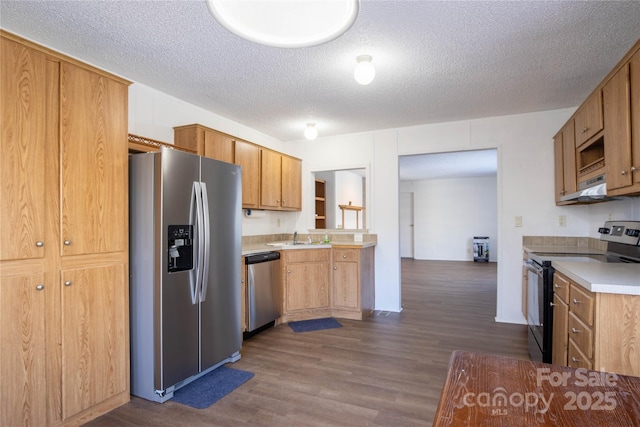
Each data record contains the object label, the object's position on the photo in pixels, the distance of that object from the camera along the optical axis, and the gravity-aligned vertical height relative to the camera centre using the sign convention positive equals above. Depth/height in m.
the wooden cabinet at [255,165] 3.26 +0.62
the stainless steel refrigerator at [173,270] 2.23 -0.37
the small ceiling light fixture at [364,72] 2.39 +1.02
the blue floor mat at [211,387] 2.25 -1.22
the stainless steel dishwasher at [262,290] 3.40 -0.78
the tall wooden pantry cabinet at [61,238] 1.69 -0.12
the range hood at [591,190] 2.30 +0.18
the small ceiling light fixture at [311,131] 3.92 +0.99
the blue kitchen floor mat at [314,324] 3.72 -1.23
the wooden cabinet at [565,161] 3.01 +0.51
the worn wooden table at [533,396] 0.64 -0.38
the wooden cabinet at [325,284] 3.94 -0.80
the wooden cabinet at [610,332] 1.50 -0.53
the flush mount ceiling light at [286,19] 1.64 +1.00
